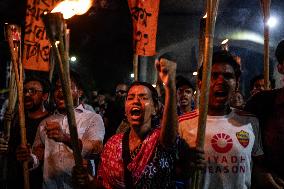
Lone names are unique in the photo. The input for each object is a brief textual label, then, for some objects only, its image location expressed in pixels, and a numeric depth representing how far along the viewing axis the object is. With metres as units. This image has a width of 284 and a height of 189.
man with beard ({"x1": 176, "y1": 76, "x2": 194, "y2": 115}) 5.84
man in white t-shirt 2.80
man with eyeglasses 4.46
